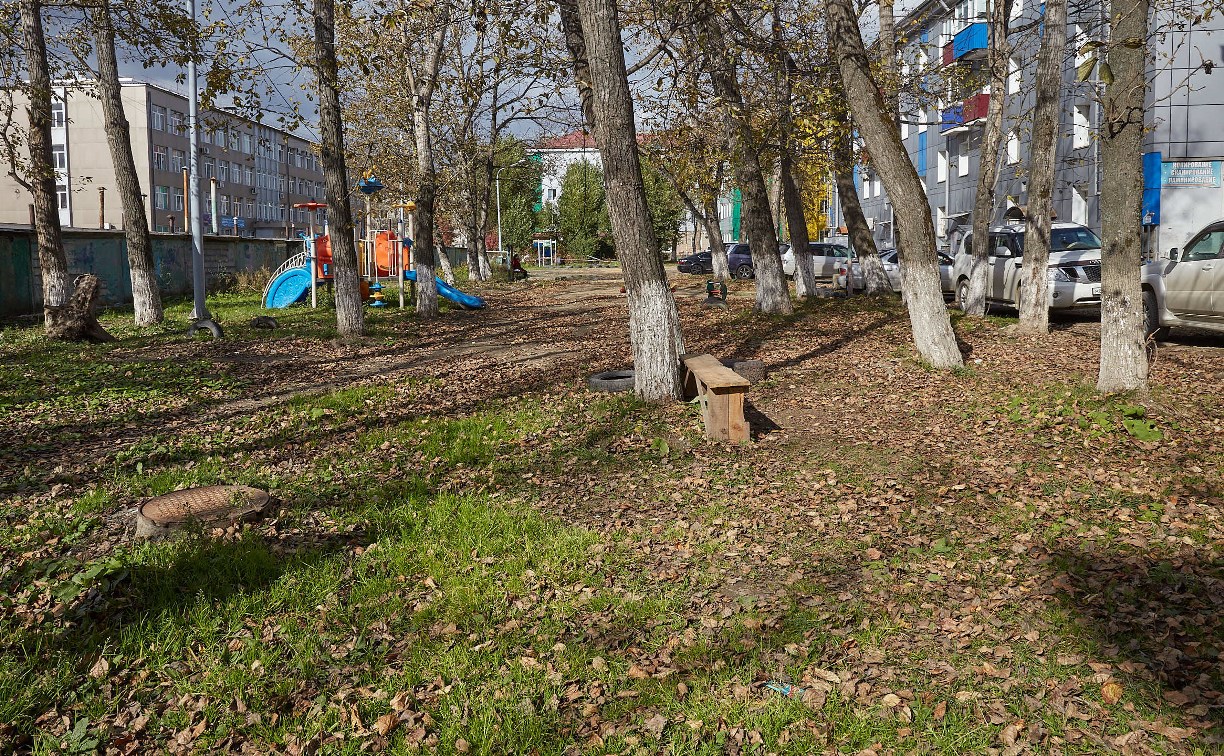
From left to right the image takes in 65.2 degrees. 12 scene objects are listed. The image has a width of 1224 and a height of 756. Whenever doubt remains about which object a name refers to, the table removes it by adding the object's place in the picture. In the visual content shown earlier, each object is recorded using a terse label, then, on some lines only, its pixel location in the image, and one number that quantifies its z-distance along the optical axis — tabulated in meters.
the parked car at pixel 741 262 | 39.03
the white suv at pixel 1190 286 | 11.34
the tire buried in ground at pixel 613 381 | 9.54
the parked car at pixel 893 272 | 20.61
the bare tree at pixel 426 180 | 18.09
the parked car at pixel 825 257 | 33.03
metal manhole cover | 5.47
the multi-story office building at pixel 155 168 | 60.72
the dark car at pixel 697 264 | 47.31
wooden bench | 7.38
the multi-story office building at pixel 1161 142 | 24.42
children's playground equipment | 21.42
